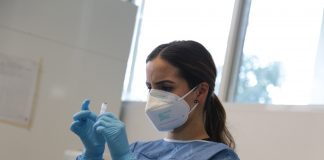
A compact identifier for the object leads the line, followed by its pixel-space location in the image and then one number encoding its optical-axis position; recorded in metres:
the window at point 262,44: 2.02
